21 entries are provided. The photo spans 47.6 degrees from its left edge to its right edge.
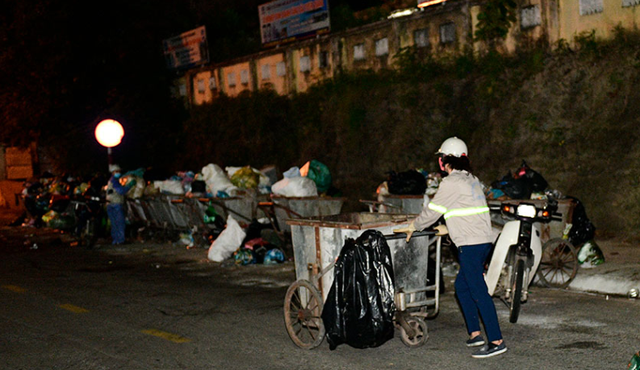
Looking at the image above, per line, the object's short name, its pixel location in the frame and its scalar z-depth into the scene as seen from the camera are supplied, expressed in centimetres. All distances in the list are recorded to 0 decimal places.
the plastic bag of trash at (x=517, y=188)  946
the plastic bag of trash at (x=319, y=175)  1389
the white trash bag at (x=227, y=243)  1219
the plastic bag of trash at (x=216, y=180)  1416
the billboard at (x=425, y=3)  1875
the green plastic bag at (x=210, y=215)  1352
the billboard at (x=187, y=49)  2838
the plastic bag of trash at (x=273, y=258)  1164
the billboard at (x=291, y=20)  2223
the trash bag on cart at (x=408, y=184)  1083
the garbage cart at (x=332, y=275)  620
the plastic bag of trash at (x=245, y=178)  1448
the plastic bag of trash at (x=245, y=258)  1170
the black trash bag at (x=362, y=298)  580
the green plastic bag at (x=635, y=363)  387
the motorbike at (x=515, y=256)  678
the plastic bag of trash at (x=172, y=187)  1532
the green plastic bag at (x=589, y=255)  923
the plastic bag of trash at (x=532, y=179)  959
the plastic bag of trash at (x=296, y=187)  1283
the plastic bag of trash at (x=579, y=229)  932
